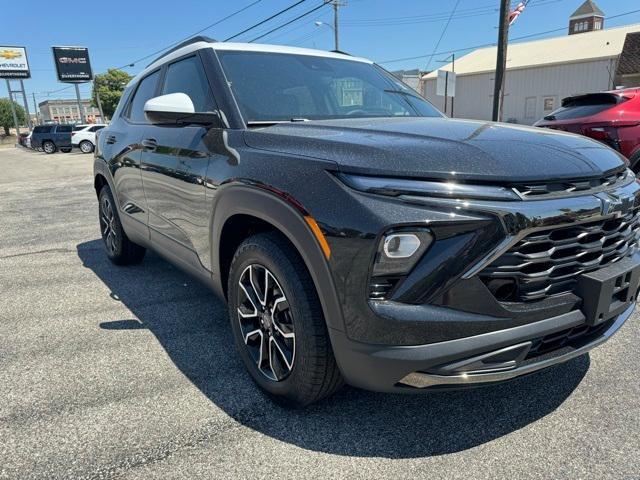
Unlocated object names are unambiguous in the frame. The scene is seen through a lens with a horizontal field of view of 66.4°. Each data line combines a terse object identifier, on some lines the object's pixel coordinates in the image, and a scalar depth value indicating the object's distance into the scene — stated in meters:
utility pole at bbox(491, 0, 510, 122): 12.31
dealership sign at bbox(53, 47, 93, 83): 52.56
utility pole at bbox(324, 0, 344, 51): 33.94
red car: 5.95
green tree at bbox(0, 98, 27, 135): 83.12
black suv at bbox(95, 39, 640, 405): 1.70
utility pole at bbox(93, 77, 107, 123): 54.50
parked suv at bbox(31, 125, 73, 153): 31.75
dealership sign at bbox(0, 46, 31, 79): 53.91
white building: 33.81
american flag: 13.83
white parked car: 29.34
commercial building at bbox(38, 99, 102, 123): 137.12
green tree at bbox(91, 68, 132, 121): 57.97
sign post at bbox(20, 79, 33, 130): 55.16
